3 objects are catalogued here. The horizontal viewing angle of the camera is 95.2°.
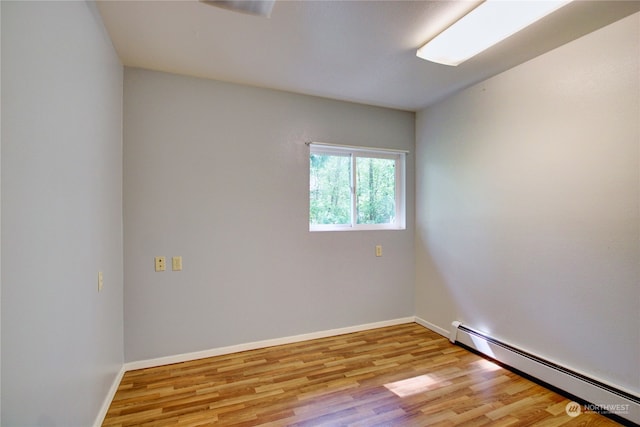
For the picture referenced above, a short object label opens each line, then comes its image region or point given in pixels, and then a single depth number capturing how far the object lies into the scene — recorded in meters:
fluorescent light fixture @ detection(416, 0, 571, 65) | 1.59
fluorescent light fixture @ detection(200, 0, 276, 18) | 1.53
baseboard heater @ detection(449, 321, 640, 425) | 1.75
